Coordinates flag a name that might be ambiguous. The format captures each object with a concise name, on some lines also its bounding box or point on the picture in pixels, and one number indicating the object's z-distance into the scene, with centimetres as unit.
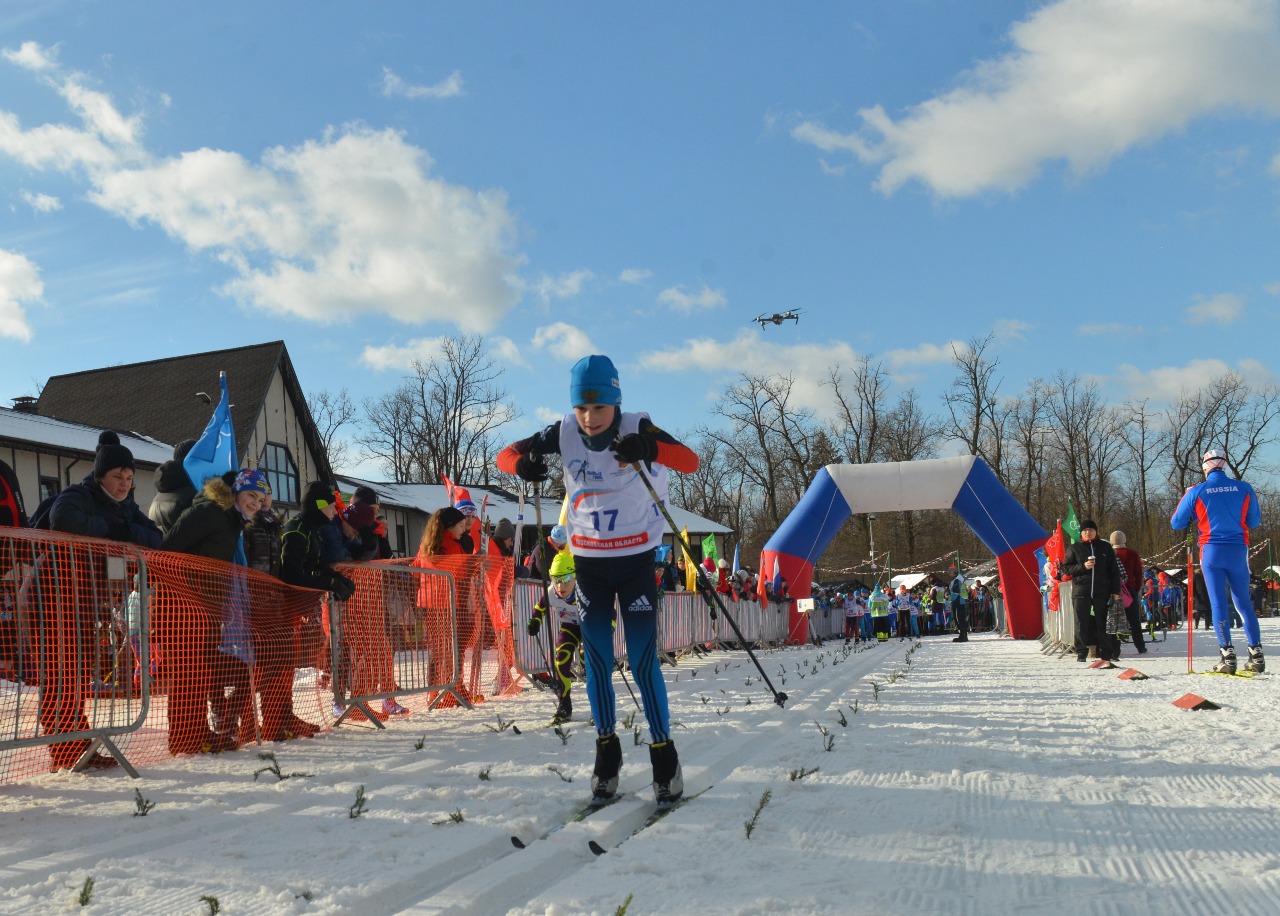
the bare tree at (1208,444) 5344
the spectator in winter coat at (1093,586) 1212
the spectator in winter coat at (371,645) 723
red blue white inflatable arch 2311
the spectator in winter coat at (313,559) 678
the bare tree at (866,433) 5428
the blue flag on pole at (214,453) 765
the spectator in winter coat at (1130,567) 1495
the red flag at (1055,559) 1664
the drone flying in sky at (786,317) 4828
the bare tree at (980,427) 5184
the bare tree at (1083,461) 5416
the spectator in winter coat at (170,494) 728
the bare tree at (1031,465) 5369
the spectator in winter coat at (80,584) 507
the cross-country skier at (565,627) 747
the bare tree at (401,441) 5050
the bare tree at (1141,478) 5519
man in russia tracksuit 934
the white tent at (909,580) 4080
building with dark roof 2866
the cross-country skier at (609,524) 441
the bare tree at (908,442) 5353
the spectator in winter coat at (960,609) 2506
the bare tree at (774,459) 5469
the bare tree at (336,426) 4996
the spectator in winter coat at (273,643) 653
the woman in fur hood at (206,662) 586
